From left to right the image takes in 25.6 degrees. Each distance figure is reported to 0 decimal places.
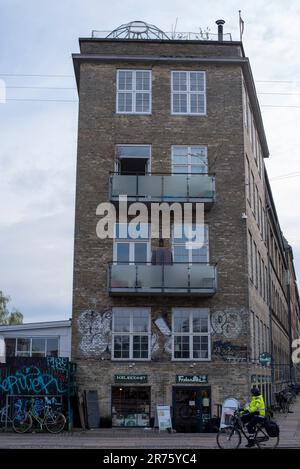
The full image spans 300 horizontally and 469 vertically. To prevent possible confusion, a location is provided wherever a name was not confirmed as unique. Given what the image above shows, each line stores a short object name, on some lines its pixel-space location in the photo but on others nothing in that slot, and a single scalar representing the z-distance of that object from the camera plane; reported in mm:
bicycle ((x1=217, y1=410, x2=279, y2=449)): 17719
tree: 57875
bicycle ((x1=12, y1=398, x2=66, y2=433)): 23203
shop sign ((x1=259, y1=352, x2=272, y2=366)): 26375
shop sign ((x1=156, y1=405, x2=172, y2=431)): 24203
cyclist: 17672
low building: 30297
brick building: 25359
